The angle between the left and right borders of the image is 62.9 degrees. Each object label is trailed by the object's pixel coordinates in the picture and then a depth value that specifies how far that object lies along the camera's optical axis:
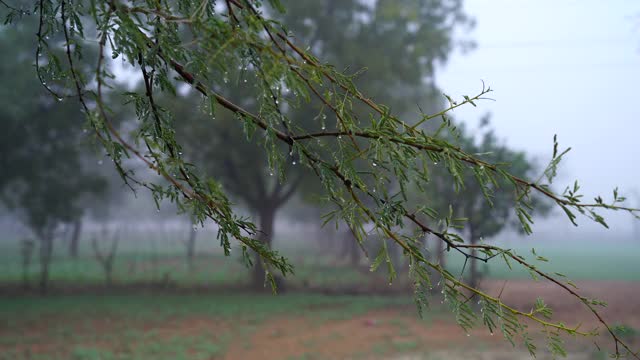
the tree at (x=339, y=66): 16.80
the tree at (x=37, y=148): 16.75
